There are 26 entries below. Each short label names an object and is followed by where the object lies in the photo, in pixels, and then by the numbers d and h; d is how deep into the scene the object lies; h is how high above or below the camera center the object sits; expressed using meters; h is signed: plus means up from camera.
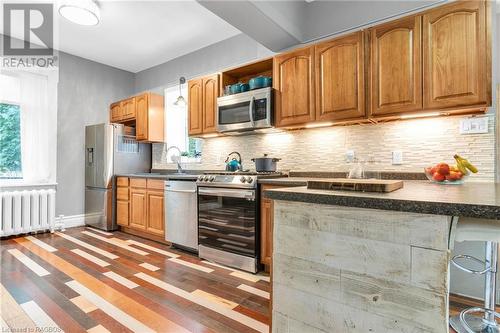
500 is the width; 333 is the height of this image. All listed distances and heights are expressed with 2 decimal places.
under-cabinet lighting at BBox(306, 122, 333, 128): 2.75 +0.46
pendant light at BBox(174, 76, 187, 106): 3.87 +0.97
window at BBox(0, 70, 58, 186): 3.89 +0.64
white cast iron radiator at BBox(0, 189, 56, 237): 3.67 -0.60
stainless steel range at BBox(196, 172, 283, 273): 2.64 -0.52
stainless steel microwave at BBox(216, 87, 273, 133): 2.94 +0.67
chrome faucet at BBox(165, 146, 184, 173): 4.27 +0.10
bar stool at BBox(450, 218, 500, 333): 1.63 -0.91
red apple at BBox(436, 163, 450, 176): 1.91 +0.00
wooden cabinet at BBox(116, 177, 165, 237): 3.65 -0.54
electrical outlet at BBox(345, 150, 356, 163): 2.71 +0.14
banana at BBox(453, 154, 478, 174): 1.89 +0.02
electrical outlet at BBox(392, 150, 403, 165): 2.45 +0.11
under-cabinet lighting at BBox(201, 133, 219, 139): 3.65 +0.47
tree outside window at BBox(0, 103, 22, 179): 3.87 +0.41
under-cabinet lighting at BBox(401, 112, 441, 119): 2.17 +0.45
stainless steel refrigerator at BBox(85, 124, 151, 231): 4.28 +0.06
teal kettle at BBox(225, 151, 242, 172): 3.34 +0.05
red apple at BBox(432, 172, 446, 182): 1.92 -0.06
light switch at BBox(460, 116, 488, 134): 2.07 +0.34
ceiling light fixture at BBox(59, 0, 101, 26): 2.77 +1.71
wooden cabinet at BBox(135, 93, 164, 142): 4.39 +0.86
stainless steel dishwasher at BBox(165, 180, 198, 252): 3.17 -0.55
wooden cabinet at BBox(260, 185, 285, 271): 2.57 -0.59
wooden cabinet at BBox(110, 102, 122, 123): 4.88 +1.05
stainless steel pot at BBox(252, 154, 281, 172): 3.02 +0.05
